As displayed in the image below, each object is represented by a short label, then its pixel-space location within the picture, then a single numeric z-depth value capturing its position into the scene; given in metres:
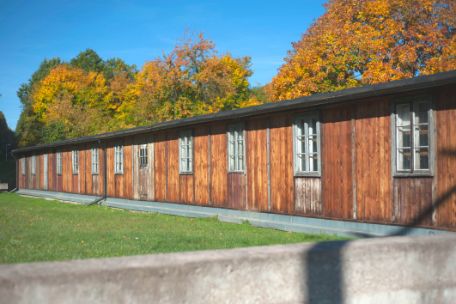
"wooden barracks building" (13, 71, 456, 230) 10.18
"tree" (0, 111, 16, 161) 80.62
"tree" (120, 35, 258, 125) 46.50
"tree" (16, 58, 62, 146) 62.84
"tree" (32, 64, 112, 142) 53.56
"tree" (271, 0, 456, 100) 30.45
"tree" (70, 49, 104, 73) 77.50
